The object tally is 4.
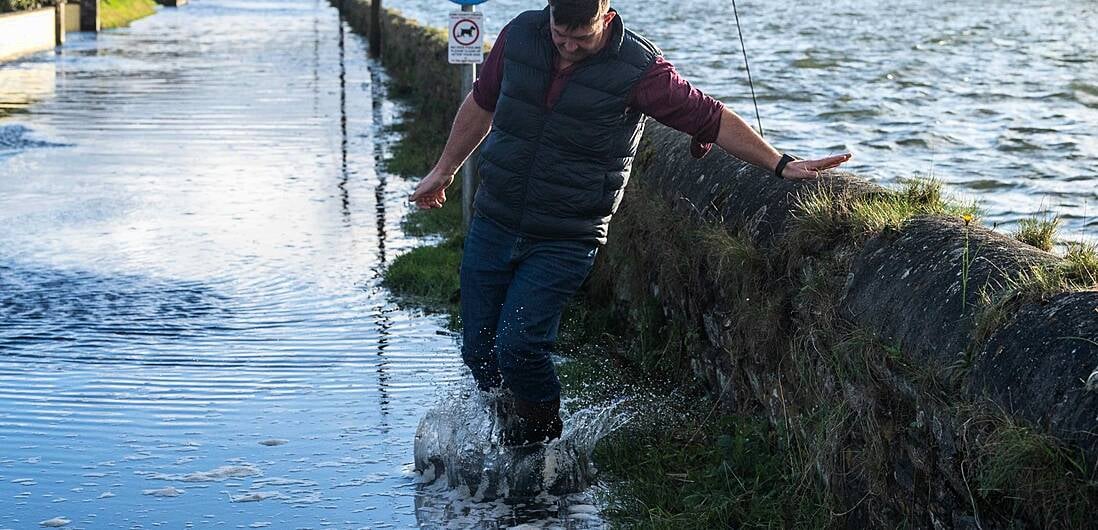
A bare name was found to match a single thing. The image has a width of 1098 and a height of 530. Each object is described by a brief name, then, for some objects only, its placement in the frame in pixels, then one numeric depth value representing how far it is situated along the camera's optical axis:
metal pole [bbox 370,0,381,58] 30.08
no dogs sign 10.03
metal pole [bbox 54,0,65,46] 31.64
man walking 5.05
